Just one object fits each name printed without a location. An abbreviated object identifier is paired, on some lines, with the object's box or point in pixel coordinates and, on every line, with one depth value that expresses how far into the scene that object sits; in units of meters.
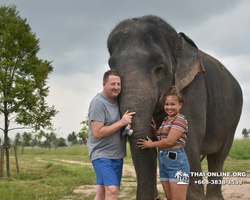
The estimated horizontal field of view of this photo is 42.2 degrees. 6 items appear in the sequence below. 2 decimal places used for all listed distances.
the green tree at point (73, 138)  73.10
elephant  3.12
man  3.05
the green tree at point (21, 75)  10.48
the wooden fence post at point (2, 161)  9.92
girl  2.91
